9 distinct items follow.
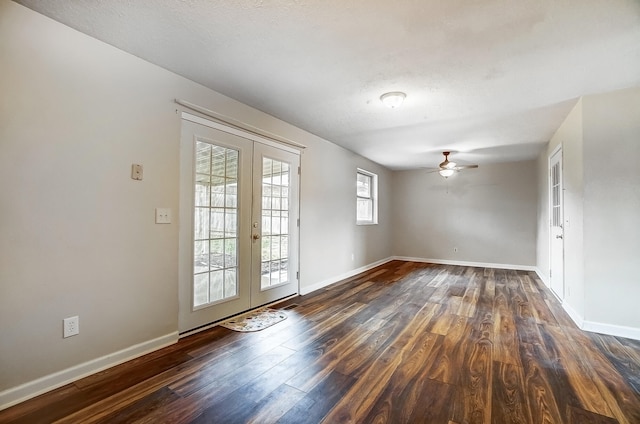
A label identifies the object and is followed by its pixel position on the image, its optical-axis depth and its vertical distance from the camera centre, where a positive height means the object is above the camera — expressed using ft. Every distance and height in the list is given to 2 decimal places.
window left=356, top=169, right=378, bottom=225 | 20.84 +1.29
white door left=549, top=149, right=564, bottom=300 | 12.92 -0.42
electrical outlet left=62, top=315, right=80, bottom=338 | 6.54 -2.59
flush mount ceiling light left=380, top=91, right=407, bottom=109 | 9.77 +3.95
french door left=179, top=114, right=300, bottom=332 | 9.14 -0.30
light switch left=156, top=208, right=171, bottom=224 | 8.25 -0.07
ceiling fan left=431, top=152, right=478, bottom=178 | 18.11 +2.97
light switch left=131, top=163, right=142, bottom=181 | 7.71 +1.11
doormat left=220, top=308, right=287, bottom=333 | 9.82 -3.83
